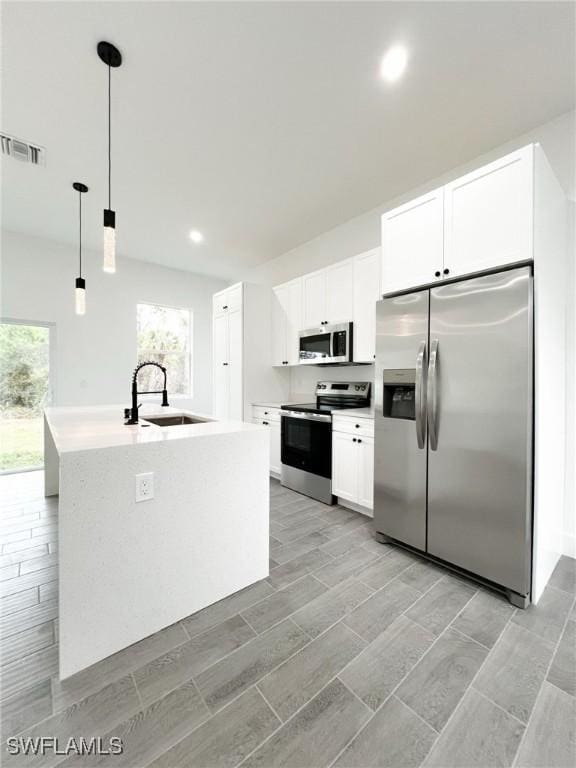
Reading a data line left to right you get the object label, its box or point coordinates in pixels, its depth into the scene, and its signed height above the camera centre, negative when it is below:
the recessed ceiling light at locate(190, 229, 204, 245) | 4.25 +1.98
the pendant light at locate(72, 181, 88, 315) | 3.03 +0.91
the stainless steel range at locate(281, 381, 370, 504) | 3.26 -0.57
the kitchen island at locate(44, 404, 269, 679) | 1.40 -0.73
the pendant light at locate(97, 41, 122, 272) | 1.84 +0.98
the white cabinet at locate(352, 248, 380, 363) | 3.13 +0.81
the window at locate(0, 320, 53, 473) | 4.32 -0.14
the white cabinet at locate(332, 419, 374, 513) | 2.83 -0.78
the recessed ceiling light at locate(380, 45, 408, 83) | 1.83 +1.89
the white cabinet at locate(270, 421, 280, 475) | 3.92 -0.79
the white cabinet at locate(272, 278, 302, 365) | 4.09 +0.81
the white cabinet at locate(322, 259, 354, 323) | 3.40 +0.99
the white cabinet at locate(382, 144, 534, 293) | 1.79 +0.99
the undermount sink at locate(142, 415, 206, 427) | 2.71 -0.33
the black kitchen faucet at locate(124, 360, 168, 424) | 2.14 -0.19
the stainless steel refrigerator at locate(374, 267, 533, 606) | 1.79 -0.25
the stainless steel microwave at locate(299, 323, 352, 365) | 3.40 +0.44
